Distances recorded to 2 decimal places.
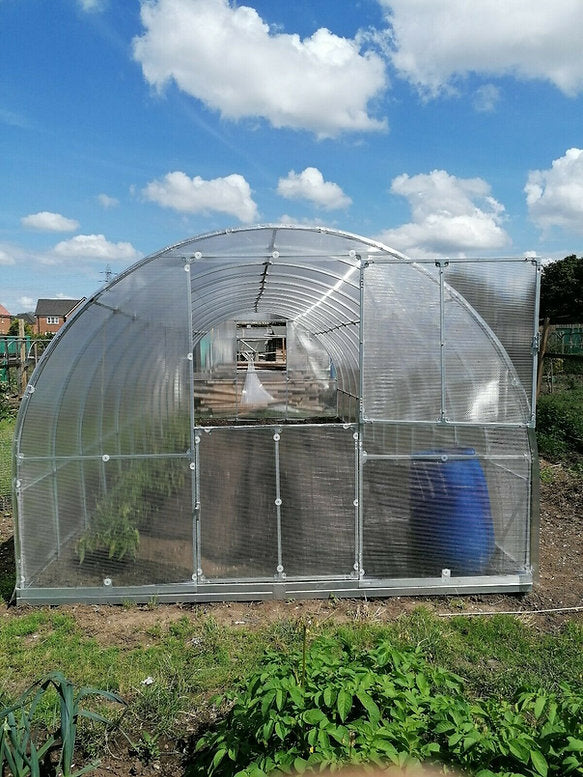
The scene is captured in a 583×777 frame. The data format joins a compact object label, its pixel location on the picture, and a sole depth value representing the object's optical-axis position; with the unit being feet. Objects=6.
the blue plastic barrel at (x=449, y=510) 17.76
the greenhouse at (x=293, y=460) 17.56
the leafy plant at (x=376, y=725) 6.64
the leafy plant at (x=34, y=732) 7.71
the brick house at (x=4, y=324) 192.05
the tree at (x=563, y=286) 112.16
